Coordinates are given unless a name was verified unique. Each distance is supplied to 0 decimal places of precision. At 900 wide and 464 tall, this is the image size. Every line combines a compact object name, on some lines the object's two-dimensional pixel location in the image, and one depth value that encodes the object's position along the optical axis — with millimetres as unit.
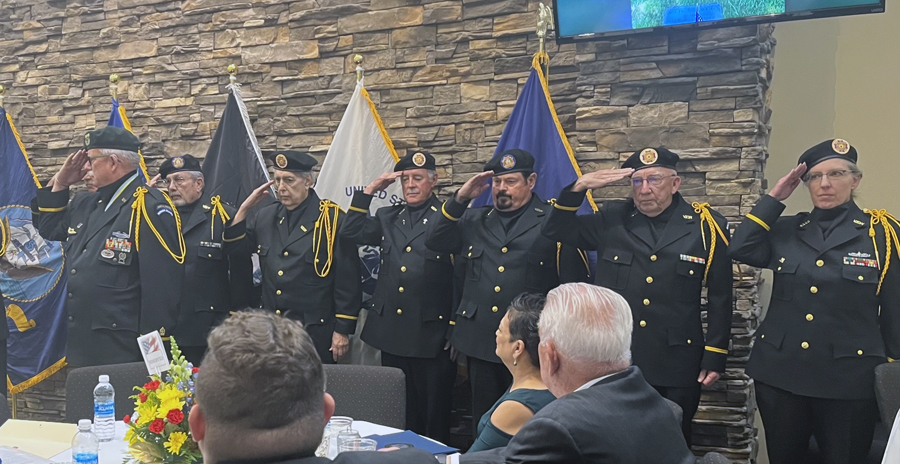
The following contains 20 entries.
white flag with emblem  4438
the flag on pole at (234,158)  4629
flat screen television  3375
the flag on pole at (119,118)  4812
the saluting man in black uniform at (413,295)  3725
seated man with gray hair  1521
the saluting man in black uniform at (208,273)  4023
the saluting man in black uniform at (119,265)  3557
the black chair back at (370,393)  2711
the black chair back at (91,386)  2699
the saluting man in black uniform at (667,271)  3158
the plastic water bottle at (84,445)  1932
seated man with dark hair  1146
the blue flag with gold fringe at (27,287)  4832
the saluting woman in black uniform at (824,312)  2855
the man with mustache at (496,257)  3482
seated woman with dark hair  2041
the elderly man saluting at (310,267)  3857
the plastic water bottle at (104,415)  2219
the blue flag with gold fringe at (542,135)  3992
